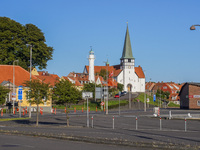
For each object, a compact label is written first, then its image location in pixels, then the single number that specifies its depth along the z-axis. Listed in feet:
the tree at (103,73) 540.85
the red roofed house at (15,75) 237.04
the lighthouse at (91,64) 511.81
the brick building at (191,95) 288.30
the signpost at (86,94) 108.99
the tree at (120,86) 524.28
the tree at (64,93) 116.06
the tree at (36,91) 117.70
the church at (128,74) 565.94
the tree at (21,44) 237.08
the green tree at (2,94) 179.34
